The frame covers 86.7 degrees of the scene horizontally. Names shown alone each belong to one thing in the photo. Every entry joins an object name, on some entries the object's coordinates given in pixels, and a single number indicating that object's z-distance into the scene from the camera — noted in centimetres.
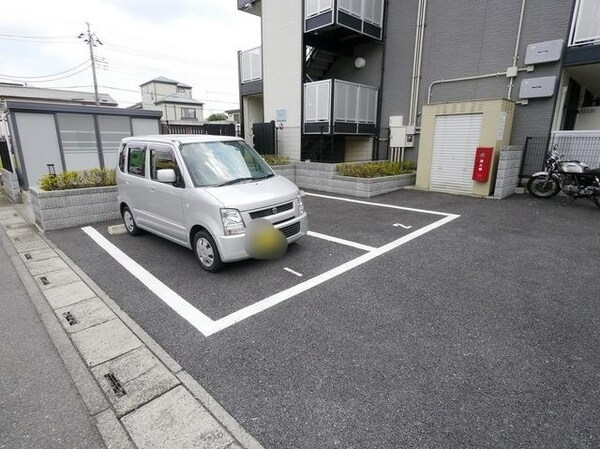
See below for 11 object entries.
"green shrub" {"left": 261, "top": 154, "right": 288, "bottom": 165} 1103
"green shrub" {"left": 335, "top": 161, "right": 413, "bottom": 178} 931
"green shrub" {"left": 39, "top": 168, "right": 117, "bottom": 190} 632
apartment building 831
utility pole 2861
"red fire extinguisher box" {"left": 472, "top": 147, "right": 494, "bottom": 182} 818
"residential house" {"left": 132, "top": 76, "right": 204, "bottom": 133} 3794
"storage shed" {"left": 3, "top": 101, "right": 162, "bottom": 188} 964
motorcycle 711
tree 4848
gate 1260
